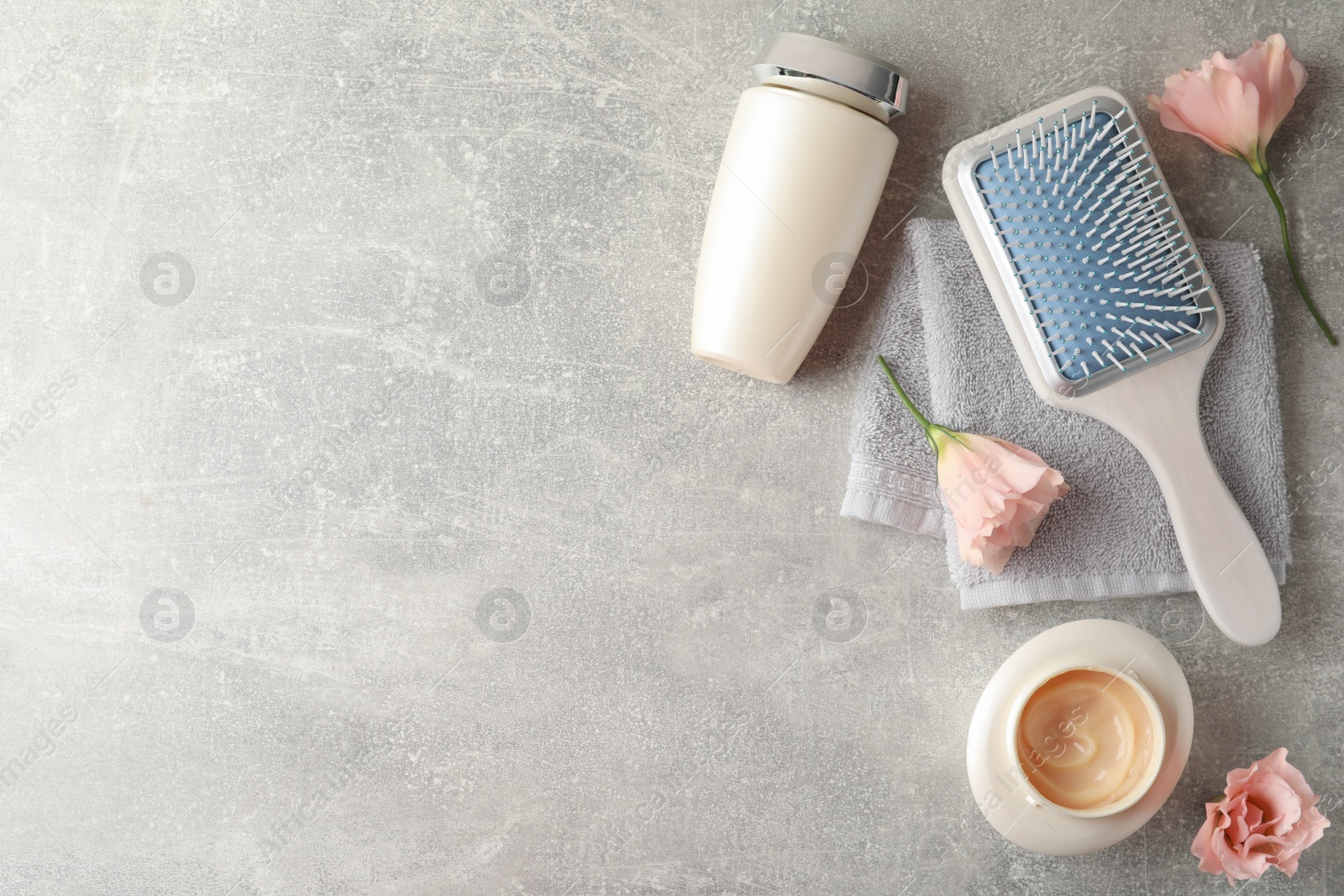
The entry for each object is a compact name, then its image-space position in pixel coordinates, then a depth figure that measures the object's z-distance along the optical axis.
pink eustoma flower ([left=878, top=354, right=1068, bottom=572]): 0.60
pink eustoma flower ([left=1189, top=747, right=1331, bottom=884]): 0.61
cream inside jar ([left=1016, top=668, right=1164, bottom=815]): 0.60
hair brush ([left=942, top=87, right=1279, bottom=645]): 0.62
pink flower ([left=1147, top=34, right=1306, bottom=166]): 0.63
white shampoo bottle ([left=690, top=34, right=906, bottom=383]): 0.61
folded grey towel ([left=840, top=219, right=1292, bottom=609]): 0.66
